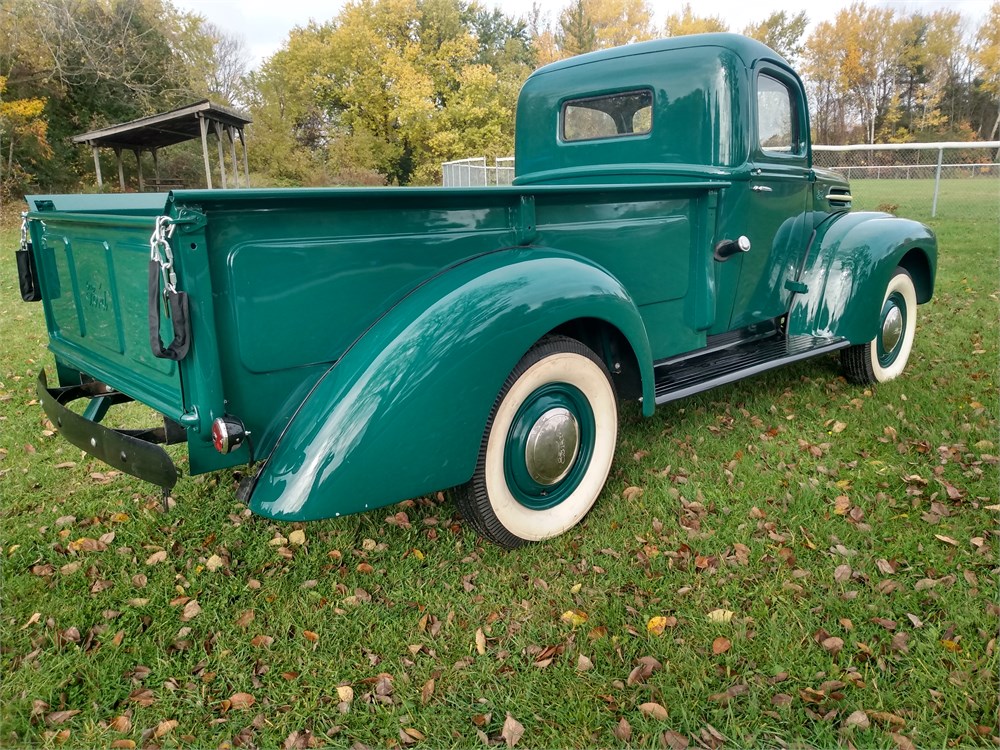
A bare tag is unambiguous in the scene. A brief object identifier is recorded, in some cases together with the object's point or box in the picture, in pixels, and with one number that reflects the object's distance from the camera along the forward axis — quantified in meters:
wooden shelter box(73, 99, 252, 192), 15.73
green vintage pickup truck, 2.30
